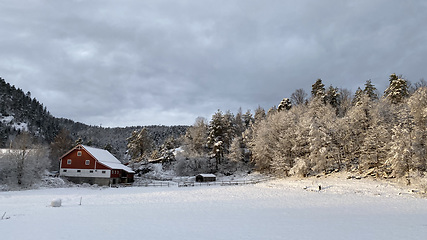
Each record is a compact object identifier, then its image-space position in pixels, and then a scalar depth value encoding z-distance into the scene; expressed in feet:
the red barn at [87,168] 182.09
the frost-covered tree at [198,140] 265.34
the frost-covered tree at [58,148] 245.78
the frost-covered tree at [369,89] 230.48
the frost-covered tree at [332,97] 256.32
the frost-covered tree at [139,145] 278.87
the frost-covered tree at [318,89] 246.68
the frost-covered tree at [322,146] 153.07
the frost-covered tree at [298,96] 294.25
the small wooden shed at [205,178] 197.36
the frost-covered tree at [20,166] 145.47
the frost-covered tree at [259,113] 293.68
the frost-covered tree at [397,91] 191.31
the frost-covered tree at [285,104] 272.31
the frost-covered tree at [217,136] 231.91
